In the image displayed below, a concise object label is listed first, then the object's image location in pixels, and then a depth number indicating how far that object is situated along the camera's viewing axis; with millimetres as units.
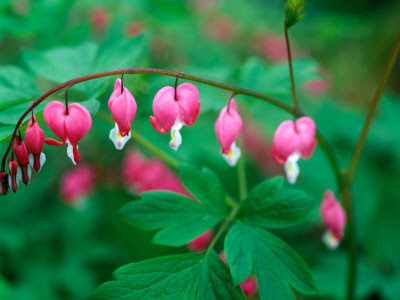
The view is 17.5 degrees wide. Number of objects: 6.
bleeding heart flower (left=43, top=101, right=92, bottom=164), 594
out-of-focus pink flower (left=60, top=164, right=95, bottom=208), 921
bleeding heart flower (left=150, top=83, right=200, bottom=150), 606
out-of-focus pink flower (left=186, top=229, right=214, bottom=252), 736
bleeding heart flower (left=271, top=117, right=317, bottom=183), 621
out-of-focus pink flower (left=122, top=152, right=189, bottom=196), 880
